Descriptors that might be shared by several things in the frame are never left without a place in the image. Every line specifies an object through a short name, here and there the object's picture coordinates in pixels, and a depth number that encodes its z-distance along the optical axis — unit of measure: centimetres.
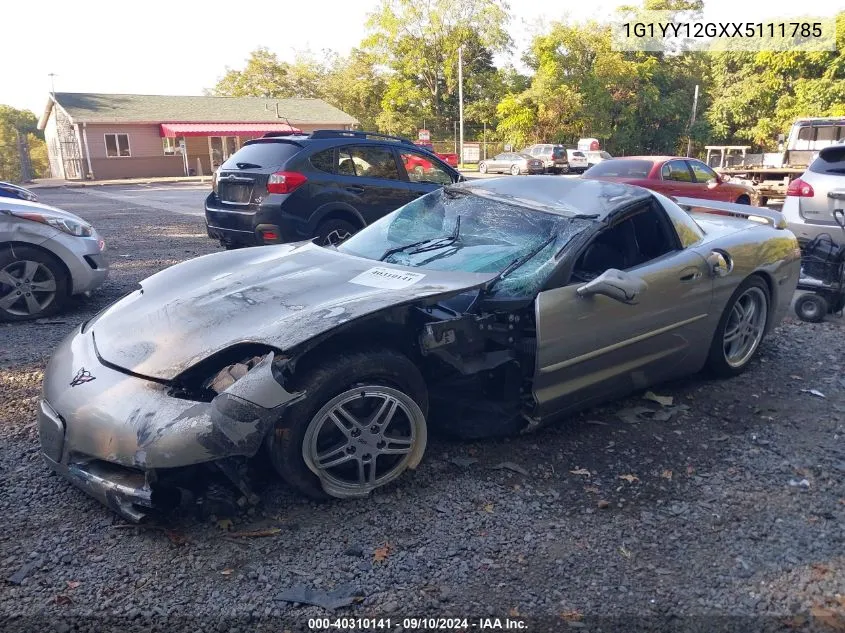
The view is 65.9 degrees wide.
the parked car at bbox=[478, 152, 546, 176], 3284
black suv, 763
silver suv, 761
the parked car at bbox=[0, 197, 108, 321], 563
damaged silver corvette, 265
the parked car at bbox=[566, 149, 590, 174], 3484
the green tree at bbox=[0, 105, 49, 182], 5694
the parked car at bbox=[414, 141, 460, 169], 3289
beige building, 3572
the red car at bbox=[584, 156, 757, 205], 1175
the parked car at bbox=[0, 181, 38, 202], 889
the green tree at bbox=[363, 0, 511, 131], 4722
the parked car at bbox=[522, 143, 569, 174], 3344
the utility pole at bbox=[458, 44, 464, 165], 4131
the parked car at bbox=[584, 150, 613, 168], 3472
